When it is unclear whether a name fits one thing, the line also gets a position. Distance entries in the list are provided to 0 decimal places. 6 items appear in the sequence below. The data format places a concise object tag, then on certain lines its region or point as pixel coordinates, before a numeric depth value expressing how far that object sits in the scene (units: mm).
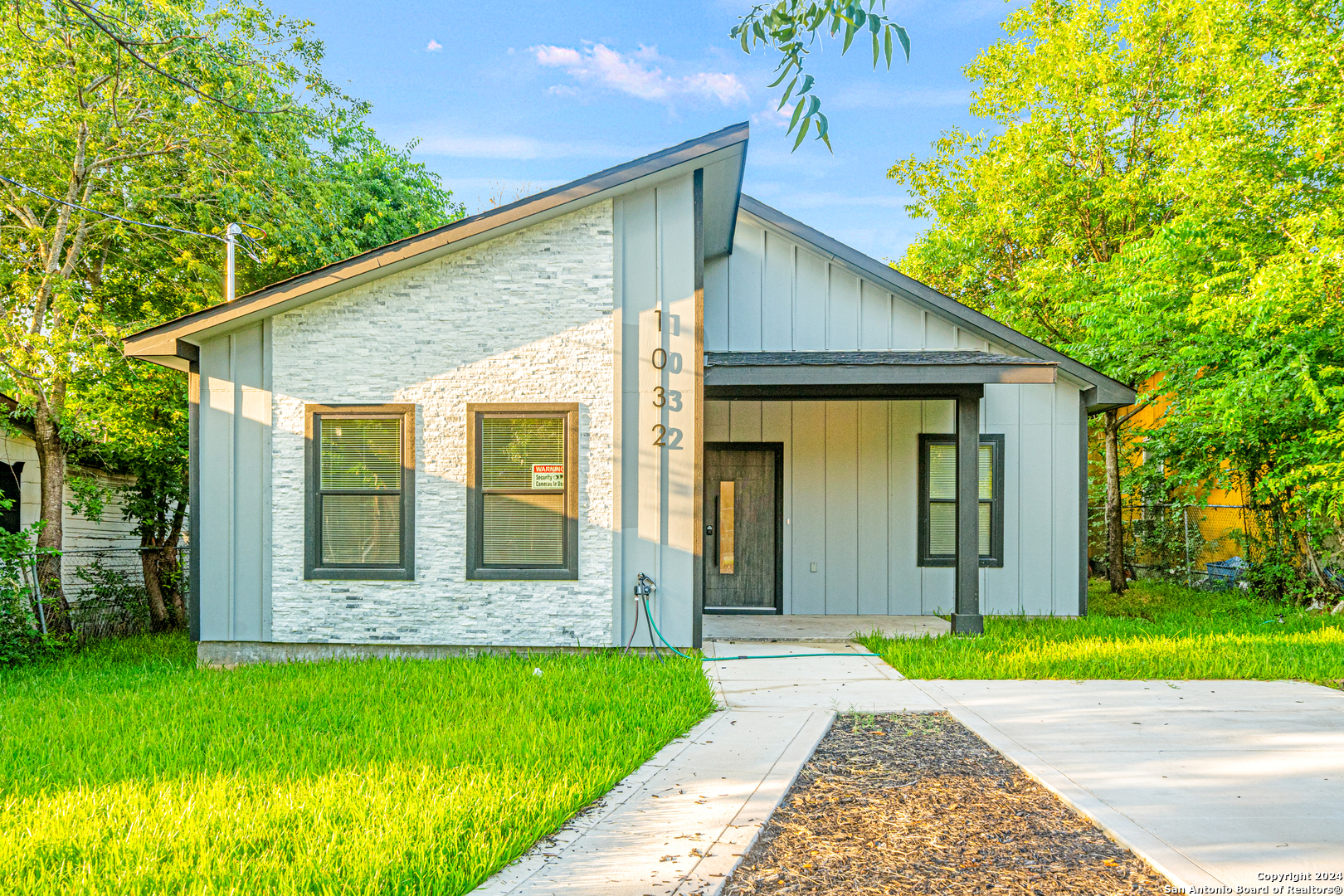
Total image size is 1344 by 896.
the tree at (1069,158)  14008
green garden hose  7309
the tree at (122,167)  8555
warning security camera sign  7414
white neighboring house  9328
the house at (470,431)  7340
